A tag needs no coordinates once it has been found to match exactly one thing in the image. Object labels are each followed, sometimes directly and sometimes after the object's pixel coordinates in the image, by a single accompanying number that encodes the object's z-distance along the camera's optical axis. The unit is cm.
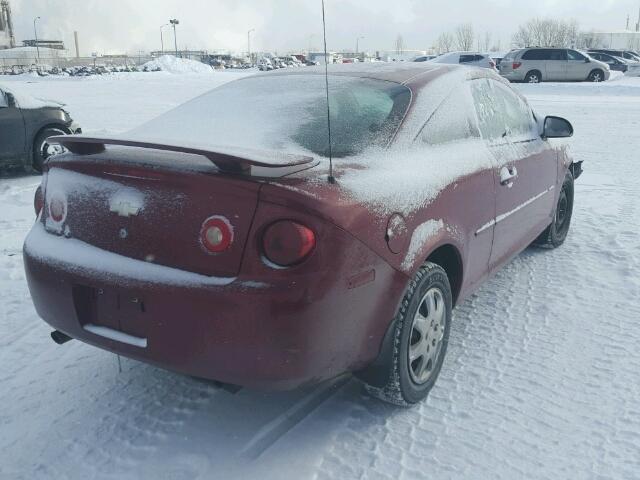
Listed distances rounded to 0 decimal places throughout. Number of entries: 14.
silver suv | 2694
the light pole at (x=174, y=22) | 8512
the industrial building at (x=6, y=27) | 12492
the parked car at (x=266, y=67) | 5356
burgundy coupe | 211
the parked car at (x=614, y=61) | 3578
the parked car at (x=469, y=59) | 2764
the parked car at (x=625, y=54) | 4236
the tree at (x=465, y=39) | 10300
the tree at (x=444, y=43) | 10466
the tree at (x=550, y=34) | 8938
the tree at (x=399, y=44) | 11492
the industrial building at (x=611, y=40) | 9200
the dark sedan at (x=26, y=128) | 779
